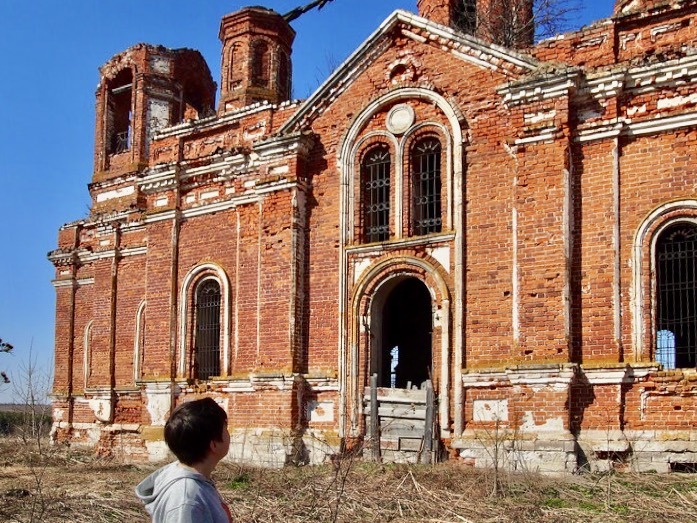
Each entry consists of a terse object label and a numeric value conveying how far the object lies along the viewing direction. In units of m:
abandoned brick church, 10.70
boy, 3.12
